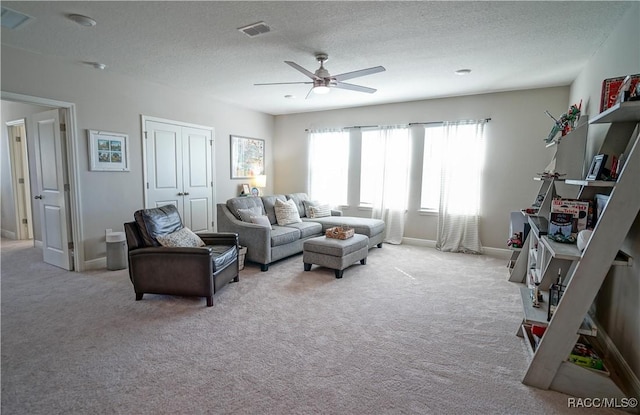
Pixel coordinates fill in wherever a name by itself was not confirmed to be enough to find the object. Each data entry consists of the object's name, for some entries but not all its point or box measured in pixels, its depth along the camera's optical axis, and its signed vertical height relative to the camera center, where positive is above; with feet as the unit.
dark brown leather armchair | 10.02 -3.00
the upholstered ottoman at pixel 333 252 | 12.94 -3.29
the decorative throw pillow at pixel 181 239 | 10.43 -2.31
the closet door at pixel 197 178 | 17.70 -0.30
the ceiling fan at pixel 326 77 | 10.26 +3.42
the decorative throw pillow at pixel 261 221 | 14.37 -2.17
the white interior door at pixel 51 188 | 13.24 -0.80
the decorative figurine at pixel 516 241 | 13.08 -2.58
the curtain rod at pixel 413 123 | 16.53 +3.21
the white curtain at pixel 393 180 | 18.94 -0.19
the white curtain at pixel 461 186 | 16.83 -0.44
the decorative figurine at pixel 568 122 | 10.75 +2.07
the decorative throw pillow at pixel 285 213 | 16.86 -2.09
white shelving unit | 5.64 -1.82
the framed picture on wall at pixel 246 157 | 20.67 +1.18
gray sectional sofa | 13.84 -2.66
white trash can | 13.66 -3.52
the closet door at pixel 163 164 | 15.83 +0.42
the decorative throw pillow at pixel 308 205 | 19.11 -1.84
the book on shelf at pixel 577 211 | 7.26 -0.71
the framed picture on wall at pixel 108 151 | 13.55 +0.91
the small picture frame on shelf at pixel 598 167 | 6.72 +0.32
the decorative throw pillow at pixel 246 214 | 14.68 -1.90
